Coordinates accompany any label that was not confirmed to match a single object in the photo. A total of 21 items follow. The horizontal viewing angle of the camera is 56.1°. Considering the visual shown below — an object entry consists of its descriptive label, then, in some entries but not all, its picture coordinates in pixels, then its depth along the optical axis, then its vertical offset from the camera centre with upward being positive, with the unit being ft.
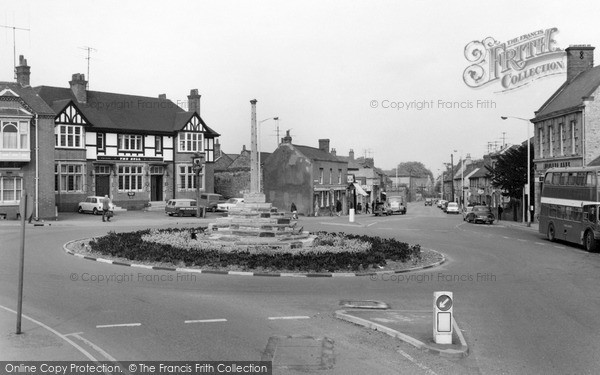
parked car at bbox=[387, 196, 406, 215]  212.93 -6.25
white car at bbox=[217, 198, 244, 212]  181.36 -5.40
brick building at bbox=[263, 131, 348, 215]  194.18 +3.45
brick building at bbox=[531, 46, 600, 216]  133.59 +17.01
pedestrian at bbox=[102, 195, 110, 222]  135.33 -4.68
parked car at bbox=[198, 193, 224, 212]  184.14 -3.93
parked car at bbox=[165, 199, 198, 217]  162.20 -5.55
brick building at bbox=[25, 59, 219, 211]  166.61 +13.75
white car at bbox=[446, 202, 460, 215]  247.70 -8.96
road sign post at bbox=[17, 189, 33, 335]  33.81 -1.78
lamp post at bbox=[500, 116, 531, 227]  150.88 +3.57
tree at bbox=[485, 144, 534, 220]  171.32 +4.81
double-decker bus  84.79 -3.06
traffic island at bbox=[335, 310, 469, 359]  31.37 -8.99
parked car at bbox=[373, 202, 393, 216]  204.74 -7.92
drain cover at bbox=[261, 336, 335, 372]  28.96 -9.05
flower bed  60.18 -7.65
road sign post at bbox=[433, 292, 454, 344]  32.30 -7.78
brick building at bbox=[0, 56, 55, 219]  129.90 +9.26
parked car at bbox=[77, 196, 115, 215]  160.35 -4.74
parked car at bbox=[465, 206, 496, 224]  158.30 -7.77
